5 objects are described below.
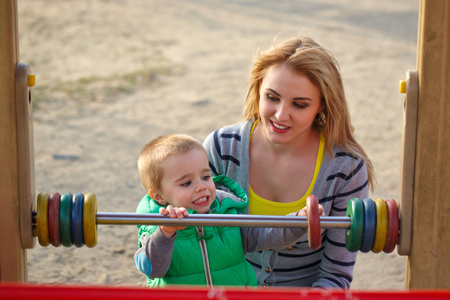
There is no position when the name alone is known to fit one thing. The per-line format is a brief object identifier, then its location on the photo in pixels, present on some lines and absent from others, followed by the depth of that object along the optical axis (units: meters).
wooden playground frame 3.16
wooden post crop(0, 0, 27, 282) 3.17
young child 3.31
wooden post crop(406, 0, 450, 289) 3.15
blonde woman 3.42
